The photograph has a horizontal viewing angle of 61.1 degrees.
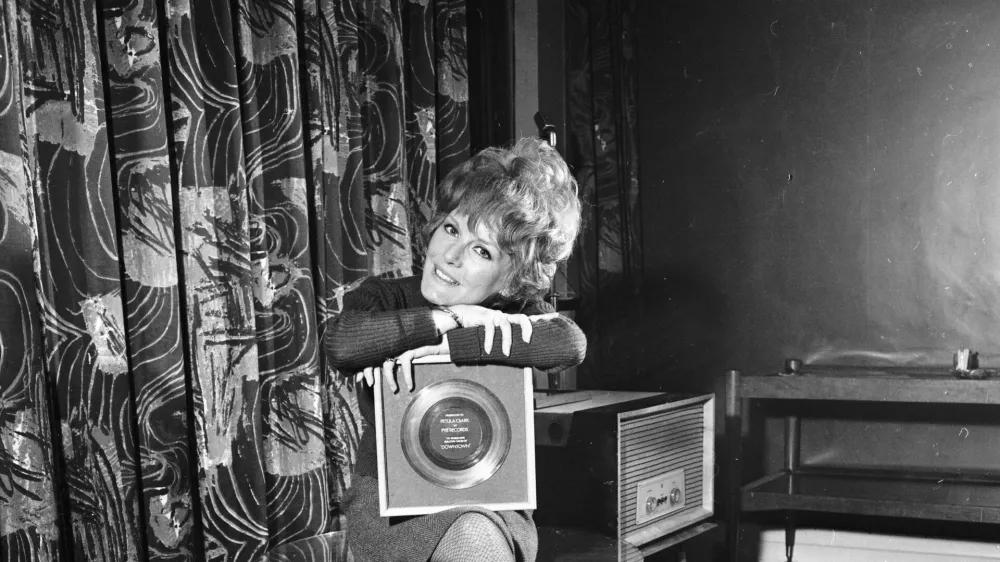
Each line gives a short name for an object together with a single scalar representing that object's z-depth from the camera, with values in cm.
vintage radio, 192
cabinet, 184
